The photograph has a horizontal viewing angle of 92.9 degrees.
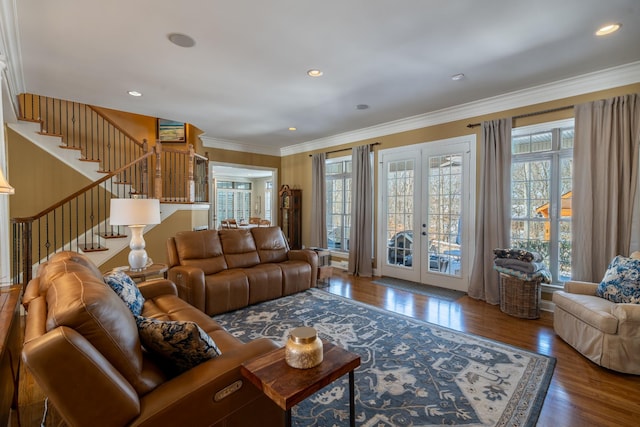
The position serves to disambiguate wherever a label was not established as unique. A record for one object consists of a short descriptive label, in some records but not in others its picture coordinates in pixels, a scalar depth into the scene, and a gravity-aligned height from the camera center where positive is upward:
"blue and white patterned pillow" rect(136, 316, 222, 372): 1.35 -0.61
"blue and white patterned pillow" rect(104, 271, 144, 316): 1.98 -0.57
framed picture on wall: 6.21 +1.55
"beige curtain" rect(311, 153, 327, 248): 6.50 +0.18
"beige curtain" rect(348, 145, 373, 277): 5.65 -0.10
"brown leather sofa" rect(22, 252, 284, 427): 0.98 -0.62
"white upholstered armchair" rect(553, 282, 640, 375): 2.35 -0.99
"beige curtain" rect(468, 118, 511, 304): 3.97 +0.04
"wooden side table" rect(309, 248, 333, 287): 4.93 -0.98
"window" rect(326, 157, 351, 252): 6.30 +0.11
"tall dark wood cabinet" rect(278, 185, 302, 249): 7.04 -0.19
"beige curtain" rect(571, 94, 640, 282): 3.15 +0.32
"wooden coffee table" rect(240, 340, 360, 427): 1.22 -0.73
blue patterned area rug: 1.90 -1.27
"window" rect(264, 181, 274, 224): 12.42 +0.32
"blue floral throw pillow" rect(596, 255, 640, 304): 2.61 -0.64
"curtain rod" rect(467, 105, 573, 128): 3.59 +1.21
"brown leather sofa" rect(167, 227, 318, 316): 3.48 -0.80
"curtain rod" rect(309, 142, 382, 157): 5.60 +1.20
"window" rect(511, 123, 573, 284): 3.75 +0.21
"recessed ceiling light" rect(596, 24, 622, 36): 2.47 +1.50
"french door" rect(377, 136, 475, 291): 4.54 -0.05
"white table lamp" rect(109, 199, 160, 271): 2.99 -0.11
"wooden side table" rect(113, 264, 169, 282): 3.12 -0.69
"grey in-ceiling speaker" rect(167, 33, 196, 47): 2.63 +1.48
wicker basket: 3.50 -1.01
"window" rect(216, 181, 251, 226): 12.01 +0.29
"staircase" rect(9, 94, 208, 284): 4.52 +0.74
